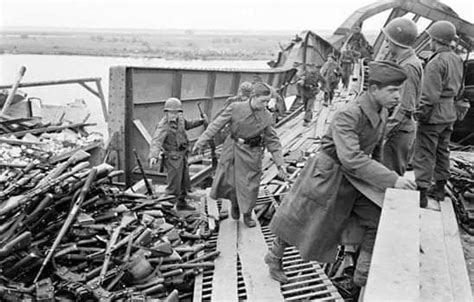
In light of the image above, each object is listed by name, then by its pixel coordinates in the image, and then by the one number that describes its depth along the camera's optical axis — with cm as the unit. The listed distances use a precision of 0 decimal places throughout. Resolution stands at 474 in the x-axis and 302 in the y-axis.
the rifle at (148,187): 614
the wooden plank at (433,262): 311
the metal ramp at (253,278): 381
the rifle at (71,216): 388
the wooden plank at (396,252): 208
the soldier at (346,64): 1493
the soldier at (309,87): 1214
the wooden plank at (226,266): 387
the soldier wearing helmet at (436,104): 474
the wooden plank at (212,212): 523
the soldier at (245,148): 505
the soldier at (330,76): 1286
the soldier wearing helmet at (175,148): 582
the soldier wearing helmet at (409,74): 428
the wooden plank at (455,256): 367
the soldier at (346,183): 319
